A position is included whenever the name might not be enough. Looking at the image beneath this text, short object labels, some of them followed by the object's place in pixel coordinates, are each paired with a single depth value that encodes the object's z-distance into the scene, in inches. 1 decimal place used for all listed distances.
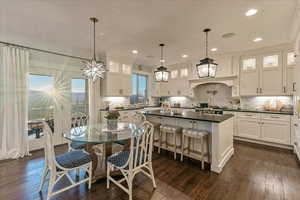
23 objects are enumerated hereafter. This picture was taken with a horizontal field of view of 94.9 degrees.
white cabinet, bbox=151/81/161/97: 273.5
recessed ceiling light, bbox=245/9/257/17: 92.3
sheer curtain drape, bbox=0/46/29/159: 124.7
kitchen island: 102.7
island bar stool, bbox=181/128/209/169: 106.9
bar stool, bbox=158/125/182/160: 124.8
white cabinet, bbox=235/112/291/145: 145.1
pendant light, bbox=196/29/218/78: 106.8
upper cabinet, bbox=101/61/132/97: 189.0
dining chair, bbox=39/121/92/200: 70.0
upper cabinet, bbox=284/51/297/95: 149.7
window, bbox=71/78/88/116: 170.9
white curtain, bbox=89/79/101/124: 177.2
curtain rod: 127.5
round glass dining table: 78.2
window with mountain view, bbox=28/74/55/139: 143.5
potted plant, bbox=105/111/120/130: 98.7
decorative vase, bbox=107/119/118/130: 98.8
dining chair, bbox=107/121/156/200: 73.4
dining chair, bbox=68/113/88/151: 96.9
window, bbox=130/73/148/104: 248.4
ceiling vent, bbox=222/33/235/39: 128.8
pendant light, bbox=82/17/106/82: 105.3
